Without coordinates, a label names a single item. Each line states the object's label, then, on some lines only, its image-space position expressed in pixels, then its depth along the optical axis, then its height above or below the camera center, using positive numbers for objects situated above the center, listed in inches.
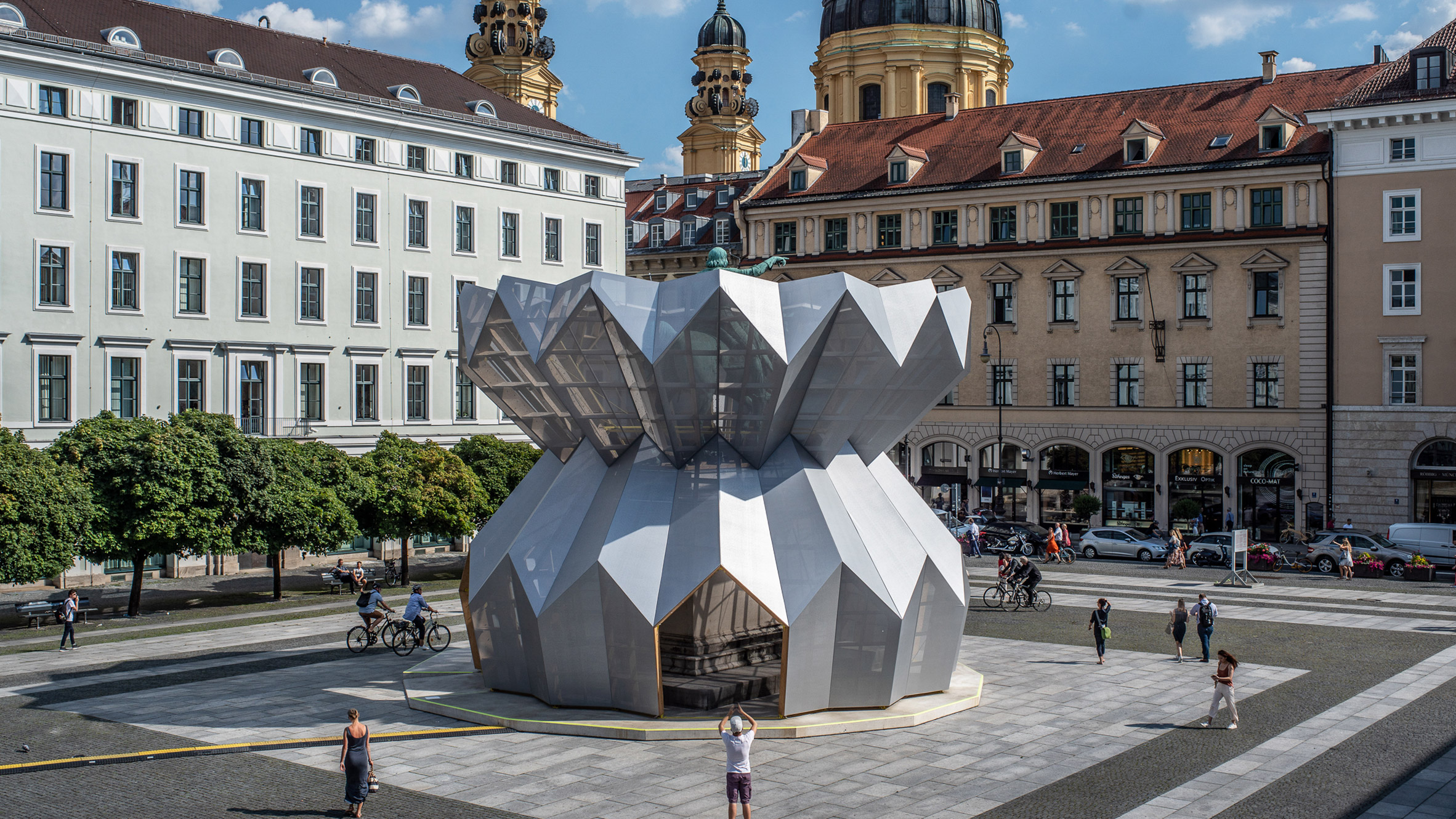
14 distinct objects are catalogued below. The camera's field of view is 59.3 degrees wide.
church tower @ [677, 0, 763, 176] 5147.6 +1287.7
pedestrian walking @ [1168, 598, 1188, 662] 1125.7 -175.7
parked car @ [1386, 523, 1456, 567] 1881.2 -175.6
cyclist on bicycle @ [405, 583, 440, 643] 1203.2 -171.2
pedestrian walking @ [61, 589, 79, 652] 1284.4 -186.0
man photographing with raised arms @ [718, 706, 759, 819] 653.9 -173.8
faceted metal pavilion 870.4 -46.1
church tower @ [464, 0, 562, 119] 4456.2 +1326.7
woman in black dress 682.8 -181.7
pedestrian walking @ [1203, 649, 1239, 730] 867.4 -175.0
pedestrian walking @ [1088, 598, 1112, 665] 1108.5 -174.2
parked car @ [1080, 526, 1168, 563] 2137.1 -201.6
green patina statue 946.7 +124.1
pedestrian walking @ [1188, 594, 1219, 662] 1124.5 -170.7
